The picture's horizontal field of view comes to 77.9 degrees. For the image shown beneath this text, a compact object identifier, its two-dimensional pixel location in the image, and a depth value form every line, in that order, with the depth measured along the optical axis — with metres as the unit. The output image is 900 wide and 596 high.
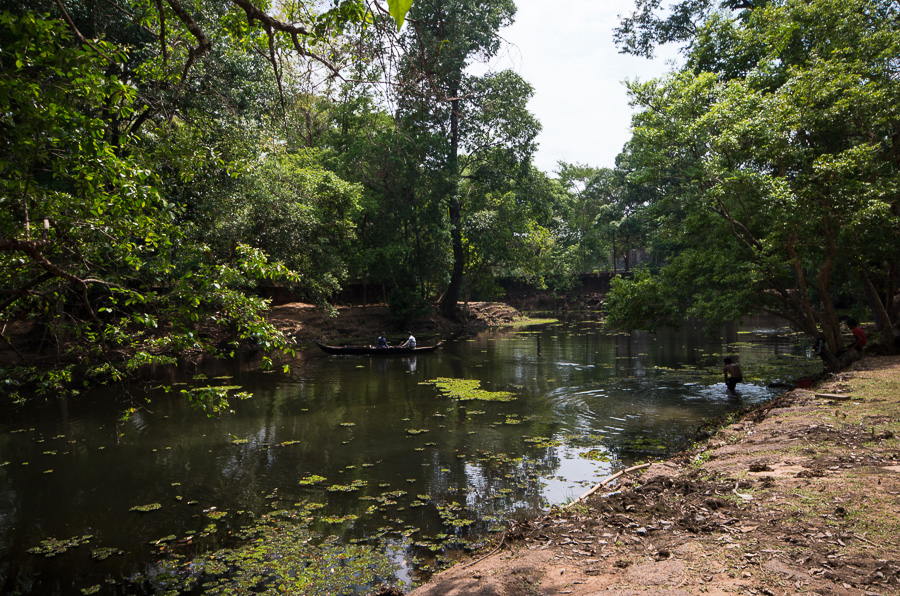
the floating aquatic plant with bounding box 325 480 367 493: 7.71
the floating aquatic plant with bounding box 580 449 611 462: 8.82
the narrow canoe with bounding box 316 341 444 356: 21.41
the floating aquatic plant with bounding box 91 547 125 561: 5.97
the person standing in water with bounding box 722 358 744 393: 12.85
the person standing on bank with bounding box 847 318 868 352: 12.29
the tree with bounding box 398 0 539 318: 26.12
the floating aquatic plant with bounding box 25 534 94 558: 6.13
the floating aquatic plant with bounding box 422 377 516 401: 13.78
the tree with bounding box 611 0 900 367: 10.62
